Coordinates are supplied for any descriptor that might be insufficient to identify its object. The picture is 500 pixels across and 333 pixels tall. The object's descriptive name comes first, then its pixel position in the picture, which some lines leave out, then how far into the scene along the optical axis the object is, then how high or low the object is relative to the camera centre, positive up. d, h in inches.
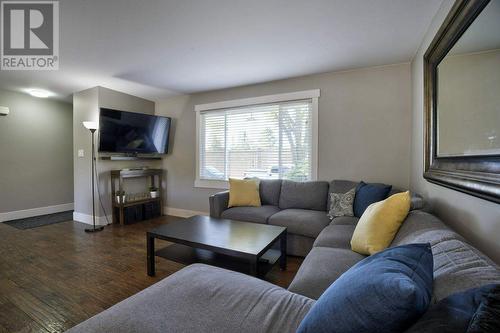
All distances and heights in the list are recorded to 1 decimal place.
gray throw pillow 101.2 -18.9
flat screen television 141.7 +21.0
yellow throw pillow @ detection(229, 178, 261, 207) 124.1 -16.6
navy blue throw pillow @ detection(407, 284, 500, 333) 17.3 -13.0
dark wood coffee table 69.3 -25.7
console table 149.2 -21.4
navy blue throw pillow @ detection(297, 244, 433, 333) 20.9 -13.7
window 133.3 +15.7
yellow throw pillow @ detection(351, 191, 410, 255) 57.0 -15.8
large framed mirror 40.8 +14.6
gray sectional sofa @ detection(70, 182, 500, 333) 30.3 -23.9
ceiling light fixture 154.8 +49.5
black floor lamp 134.9 +0.3
